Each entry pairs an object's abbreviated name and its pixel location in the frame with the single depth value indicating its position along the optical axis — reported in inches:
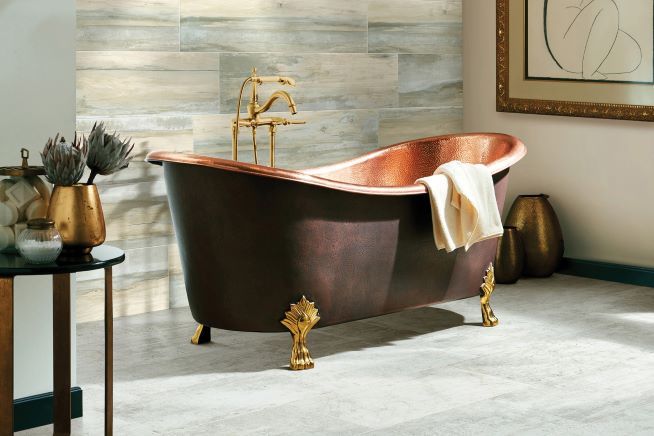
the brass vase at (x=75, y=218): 147.7
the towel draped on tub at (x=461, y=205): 227.6
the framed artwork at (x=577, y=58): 294.6
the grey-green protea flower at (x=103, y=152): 150.9
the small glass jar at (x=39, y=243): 140.2
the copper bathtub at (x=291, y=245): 208.3
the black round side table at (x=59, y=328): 140.8
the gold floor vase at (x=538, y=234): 308.3
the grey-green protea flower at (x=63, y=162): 147.3
